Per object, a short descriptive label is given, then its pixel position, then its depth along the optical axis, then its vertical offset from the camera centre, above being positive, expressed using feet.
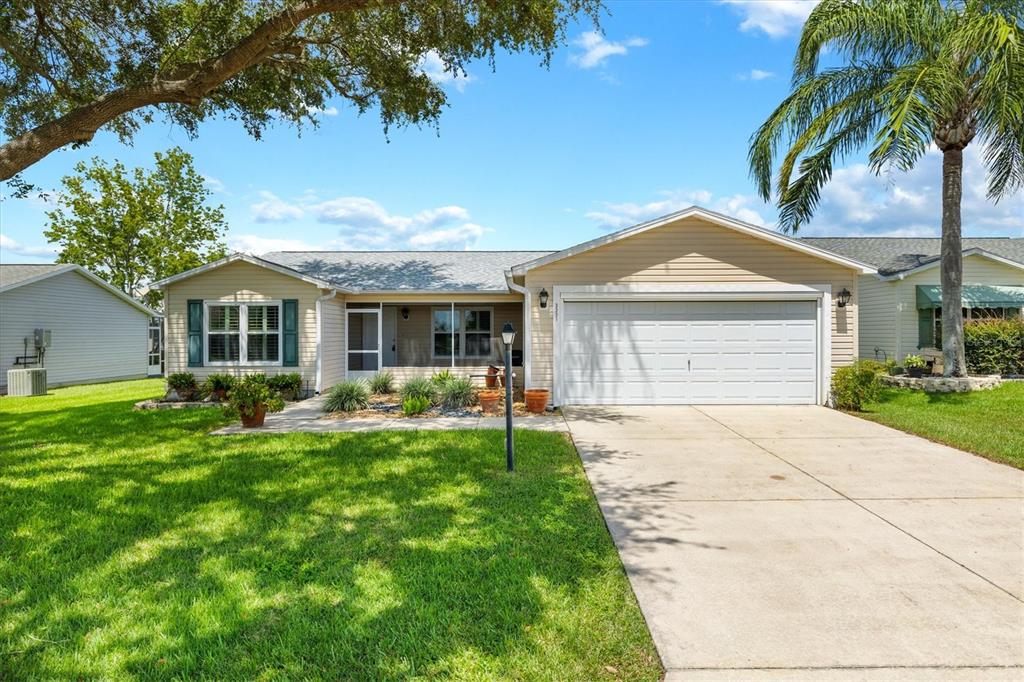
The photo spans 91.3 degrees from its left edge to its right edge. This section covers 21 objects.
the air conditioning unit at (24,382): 47.55 -3.04
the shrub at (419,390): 35.19 -3.28
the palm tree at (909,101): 30.55 +16.17
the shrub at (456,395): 35.47 -3.67
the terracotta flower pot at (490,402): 33.40 -3.96
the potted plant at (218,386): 39.24 -3.07
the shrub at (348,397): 33.68 -3.57
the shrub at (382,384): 42.57 -3.44
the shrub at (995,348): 43.91 -1.11
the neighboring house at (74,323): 53.11 +3.11
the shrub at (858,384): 32.71 -3.06
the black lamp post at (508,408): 19.34 -2.53
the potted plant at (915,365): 43.78 -2.67
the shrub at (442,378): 36.81 -2.67
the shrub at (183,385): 39.42 -3.00
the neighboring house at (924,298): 51.93 +3.98
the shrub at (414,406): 32.53 -4.05
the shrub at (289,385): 39.50 -3.09
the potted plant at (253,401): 27.89 -3.11
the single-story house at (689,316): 35.06 +1.71
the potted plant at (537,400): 33.19 -3.85
